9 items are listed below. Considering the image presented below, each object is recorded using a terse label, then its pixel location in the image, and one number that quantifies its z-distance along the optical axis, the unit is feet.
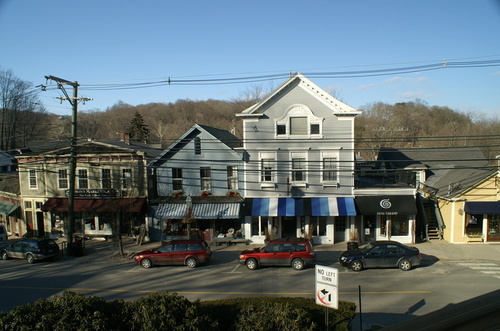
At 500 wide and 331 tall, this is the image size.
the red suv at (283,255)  61.98
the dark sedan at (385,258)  60.49
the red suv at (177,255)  65.62
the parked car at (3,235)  85.30
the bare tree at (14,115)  172.65
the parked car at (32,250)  72.23
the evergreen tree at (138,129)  201.36
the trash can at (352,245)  69.82
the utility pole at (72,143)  69.10
